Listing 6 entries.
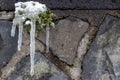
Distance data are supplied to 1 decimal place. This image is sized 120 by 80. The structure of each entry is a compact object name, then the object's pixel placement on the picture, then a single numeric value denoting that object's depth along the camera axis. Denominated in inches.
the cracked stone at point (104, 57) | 79.0
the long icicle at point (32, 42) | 76.4
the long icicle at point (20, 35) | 78.0
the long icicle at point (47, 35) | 79.8
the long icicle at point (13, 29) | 79.3
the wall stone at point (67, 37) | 80.3
